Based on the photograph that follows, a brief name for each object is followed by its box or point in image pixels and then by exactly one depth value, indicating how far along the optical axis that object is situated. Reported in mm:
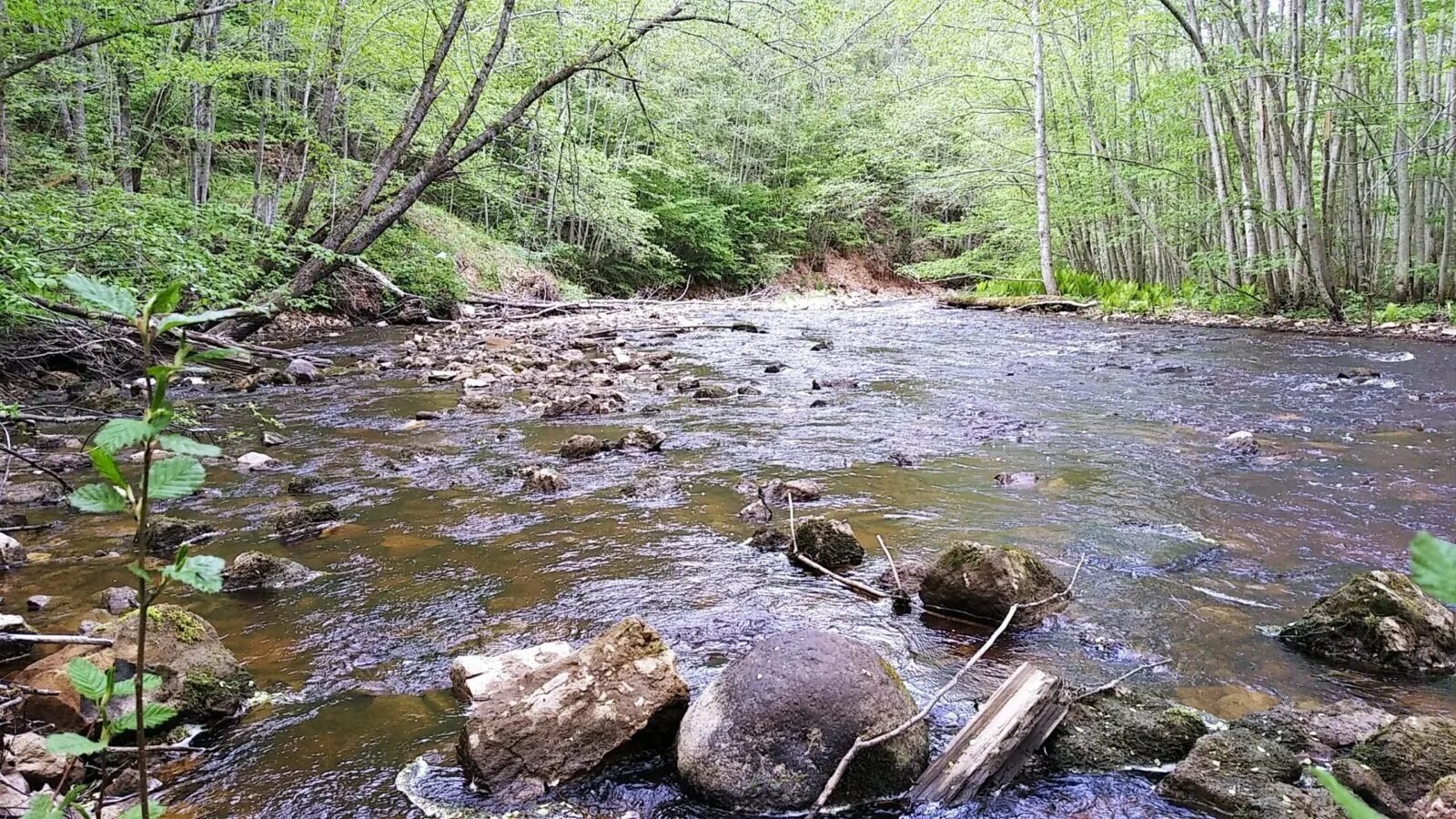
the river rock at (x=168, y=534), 4125
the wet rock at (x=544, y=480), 5207
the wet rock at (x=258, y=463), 5715
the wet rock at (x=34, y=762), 2148
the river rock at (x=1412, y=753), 2150
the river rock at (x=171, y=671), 2406
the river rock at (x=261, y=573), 3662
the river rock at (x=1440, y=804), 1924
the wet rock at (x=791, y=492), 4965
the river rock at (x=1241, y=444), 5871
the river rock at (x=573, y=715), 2381
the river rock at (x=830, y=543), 3926
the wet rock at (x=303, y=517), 4355
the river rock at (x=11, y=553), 3834
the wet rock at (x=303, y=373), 9297
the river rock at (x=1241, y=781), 2117
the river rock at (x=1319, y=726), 2406
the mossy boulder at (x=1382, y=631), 2912
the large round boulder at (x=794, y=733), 2307
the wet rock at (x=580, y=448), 6035
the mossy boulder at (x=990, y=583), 3309
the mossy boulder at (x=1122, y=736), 2424
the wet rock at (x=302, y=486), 5160
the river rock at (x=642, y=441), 6289
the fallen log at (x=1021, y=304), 18250
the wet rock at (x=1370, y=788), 2100
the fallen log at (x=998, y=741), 2332
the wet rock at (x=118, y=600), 3330
